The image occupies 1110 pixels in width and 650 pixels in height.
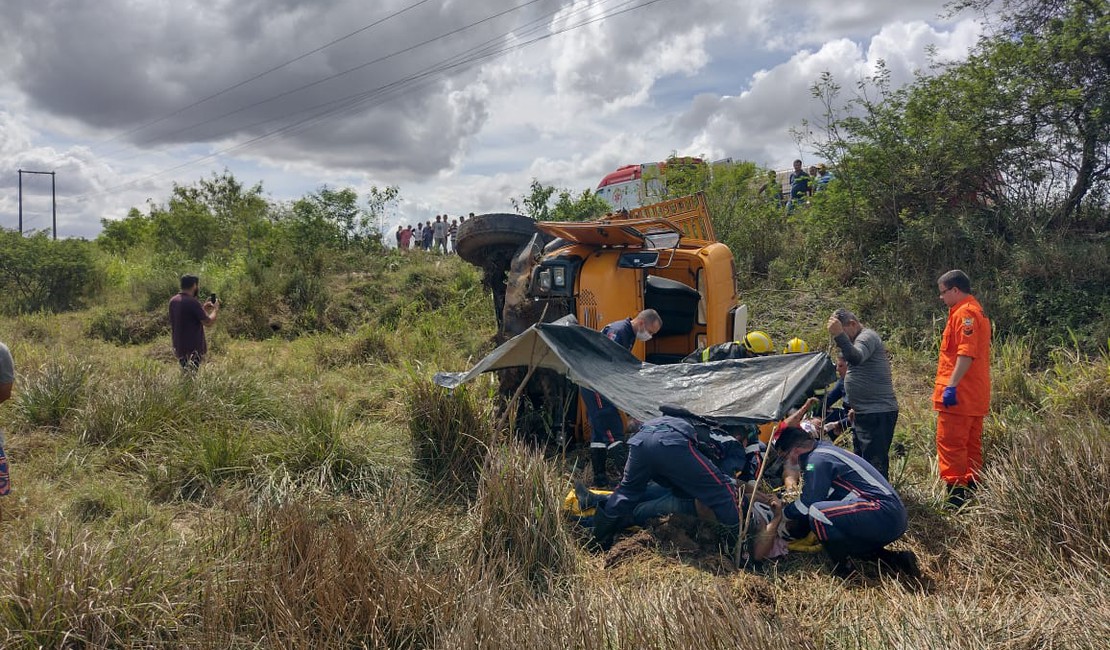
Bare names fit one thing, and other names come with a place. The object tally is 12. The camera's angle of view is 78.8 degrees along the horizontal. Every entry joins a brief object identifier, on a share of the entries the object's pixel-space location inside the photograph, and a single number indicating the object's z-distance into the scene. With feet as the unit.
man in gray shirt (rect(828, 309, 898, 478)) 15.97
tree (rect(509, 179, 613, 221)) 44.32
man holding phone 22.89
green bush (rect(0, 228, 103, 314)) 45.27
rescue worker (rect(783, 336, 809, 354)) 17.39
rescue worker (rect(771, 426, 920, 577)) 12.33
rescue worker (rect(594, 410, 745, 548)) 13.05
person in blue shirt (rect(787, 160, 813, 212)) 41.52
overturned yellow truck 19.65
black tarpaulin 14.28
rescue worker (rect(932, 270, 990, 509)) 15.01
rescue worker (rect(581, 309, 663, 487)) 16.88
